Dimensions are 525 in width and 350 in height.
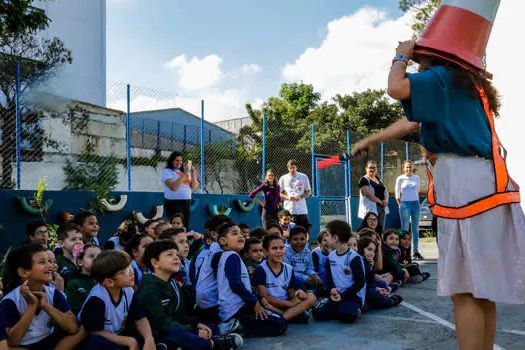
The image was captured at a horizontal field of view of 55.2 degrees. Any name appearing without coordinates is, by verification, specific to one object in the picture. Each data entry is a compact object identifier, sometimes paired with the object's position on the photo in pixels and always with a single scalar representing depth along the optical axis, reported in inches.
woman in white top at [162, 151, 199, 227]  301.9
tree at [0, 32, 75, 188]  297.3
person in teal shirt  83.3
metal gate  510.0
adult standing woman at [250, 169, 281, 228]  355.9
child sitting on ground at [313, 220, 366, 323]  188.2
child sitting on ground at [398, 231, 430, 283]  309.1
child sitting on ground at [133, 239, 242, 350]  143.9
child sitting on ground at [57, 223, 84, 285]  182.4
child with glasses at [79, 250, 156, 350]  130.2
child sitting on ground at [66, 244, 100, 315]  160.7
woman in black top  350.6
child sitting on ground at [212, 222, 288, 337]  169.5
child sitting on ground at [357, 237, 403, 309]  208.8
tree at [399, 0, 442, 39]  775.8
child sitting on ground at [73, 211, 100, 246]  230.8
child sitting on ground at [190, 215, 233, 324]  178.5
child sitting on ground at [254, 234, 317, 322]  188.7
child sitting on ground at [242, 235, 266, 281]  213.0
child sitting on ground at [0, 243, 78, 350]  123.2
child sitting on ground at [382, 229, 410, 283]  263.4
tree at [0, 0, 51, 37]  294.7
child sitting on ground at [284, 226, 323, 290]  239.8
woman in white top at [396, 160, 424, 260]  387.9
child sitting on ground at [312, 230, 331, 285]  253.1
